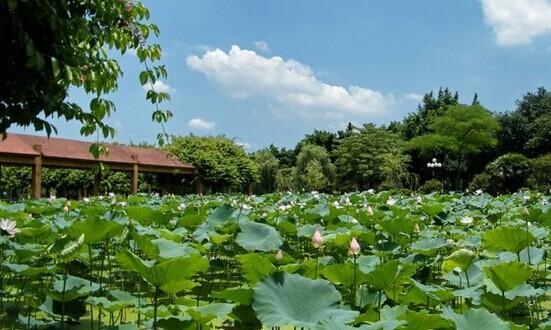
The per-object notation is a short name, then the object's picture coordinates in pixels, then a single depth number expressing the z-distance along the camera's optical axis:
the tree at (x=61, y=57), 2.25
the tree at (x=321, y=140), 47.69
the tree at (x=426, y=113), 41.62
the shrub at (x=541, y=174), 23.95
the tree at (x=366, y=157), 35.72
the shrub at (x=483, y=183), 24.85
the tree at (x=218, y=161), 29.70
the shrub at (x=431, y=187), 24.24
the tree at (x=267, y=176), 40.34
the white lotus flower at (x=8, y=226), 2.56
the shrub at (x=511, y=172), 26.05
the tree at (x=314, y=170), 37.19
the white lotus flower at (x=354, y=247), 2.11
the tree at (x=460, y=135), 34.03
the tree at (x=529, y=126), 31.53
